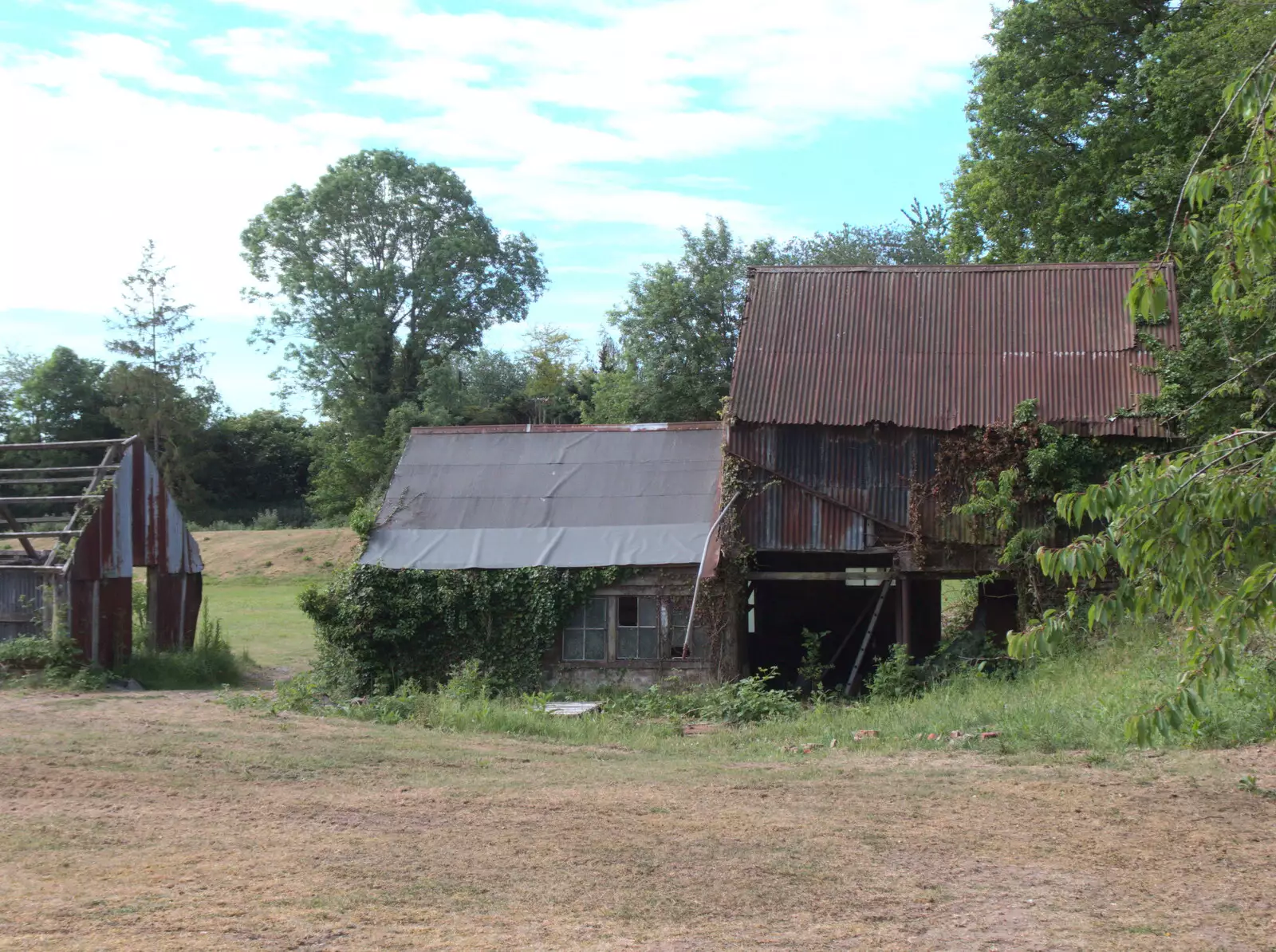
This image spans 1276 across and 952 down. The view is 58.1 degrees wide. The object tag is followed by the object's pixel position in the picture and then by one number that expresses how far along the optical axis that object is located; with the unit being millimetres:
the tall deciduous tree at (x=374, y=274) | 46094
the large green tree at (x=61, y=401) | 48531
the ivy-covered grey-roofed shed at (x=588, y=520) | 18453
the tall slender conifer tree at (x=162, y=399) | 46844
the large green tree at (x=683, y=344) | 38906
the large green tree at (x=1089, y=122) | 23516
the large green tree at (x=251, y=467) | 50844
